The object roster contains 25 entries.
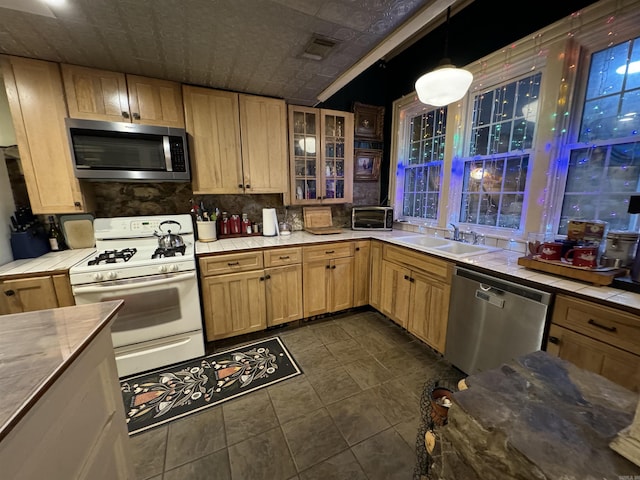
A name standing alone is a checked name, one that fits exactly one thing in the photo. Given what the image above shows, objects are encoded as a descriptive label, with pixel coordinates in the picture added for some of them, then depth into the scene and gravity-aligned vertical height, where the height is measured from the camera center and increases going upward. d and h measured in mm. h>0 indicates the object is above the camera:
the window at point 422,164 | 2891 +322
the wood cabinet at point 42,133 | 1819 +449
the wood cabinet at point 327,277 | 2674 -906
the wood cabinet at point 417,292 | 2098 -910
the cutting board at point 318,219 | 3180 -333
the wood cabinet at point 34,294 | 1688 -659
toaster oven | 3221 -333
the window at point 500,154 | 2125 +319
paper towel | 2821 -320
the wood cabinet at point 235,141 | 2326 +489
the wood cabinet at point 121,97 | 1936 +759
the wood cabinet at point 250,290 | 2270 -908
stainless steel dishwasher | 1508 -846
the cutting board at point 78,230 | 2227 -306
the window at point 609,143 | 1602 +298
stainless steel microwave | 1938 +335
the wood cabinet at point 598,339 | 1177 -735
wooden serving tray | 1376 -460
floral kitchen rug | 1717 -1418
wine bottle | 2172 -359
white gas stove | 1821 -717
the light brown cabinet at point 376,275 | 2803 -922
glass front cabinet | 2881 +420
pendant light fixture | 1575 +664
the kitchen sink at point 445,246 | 2166 -519
